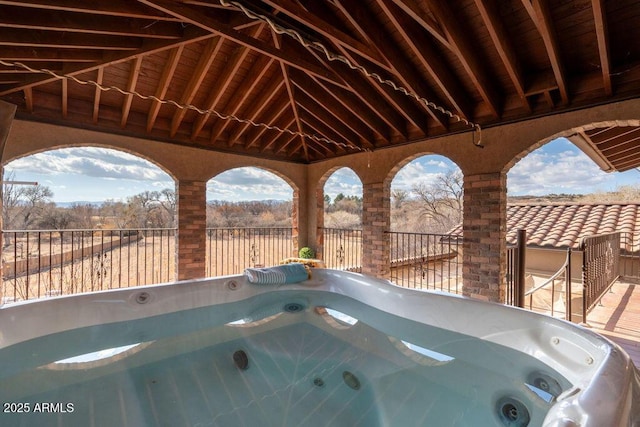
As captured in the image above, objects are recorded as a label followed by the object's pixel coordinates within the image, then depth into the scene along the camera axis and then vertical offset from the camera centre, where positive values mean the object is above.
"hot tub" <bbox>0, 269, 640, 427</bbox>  1.54 -1.08
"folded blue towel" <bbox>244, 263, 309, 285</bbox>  3.26 -0.71
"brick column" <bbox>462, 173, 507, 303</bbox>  3.60 -0.28
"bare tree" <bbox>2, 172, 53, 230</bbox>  9.03 +0.22
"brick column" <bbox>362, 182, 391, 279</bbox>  5.01 -0.28
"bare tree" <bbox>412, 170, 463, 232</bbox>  13.50 +0.72
